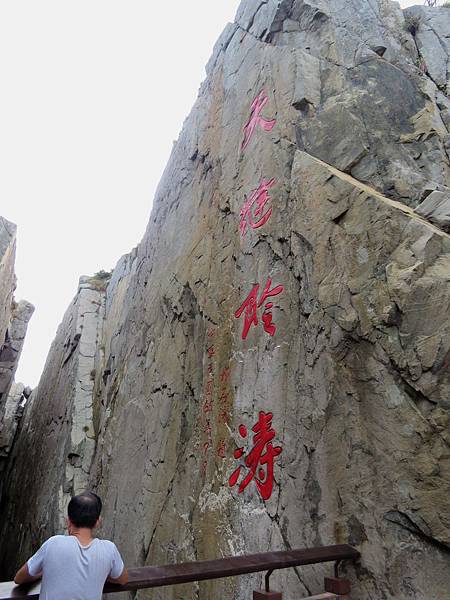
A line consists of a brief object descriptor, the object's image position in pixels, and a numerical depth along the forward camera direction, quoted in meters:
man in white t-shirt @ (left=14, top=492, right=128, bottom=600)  2.00
